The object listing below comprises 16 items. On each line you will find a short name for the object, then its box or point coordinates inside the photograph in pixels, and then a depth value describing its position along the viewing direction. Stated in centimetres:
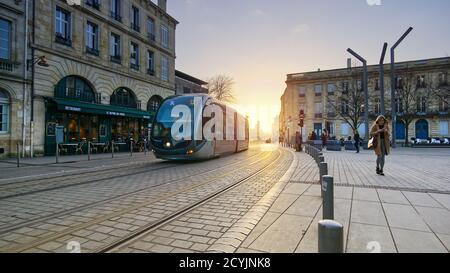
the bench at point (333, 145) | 2345
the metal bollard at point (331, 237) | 176
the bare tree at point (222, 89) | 5372
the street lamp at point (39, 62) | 1495
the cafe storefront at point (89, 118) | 1689
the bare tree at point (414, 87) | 3391
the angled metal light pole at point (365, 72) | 2220
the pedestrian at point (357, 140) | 1922
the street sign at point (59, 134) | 1342
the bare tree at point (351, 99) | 3183
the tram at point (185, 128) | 1118
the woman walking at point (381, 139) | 791
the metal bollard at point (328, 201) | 321
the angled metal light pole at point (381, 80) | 2147
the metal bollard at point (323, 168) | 541
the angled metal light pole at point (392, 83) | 2101
